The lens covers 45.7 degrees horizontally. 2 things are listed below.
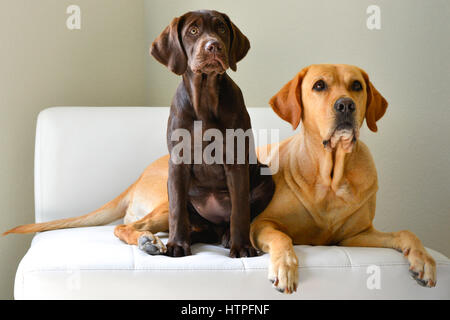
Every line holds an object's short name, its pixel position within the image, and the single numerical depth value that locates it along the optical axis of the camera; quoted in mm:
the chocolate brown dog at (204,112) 1727
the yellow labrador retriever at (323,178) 1796
